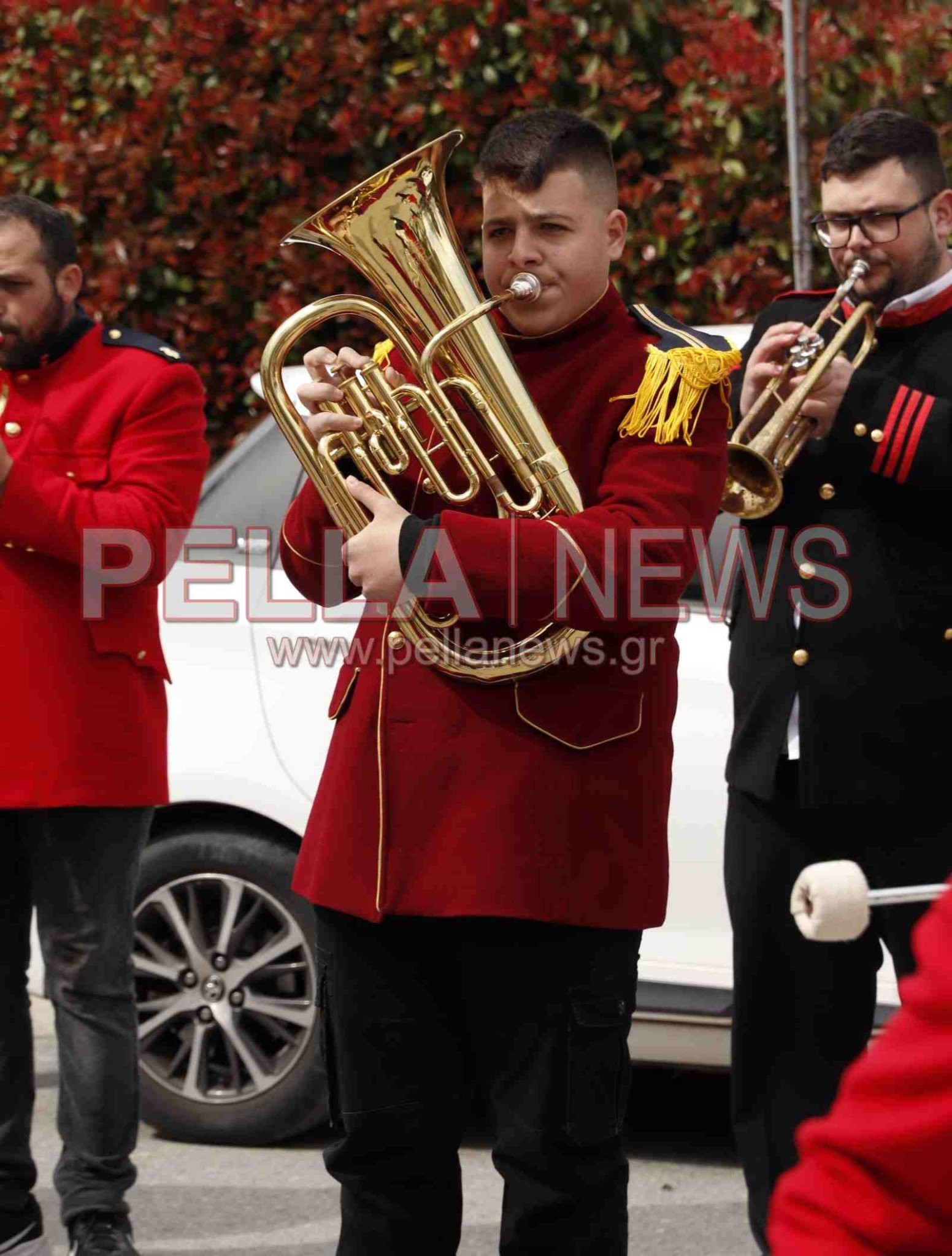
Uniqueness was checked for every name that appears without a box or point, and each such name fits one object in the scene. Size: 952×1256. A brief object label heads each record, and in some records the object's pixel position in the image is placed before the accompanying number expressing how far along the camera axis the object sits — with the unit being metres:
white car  9.13
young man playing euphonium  5.49
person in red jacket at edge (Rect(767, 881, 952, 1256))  2.36
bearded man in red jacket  7.17
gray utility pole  11.28
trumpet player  6.59
